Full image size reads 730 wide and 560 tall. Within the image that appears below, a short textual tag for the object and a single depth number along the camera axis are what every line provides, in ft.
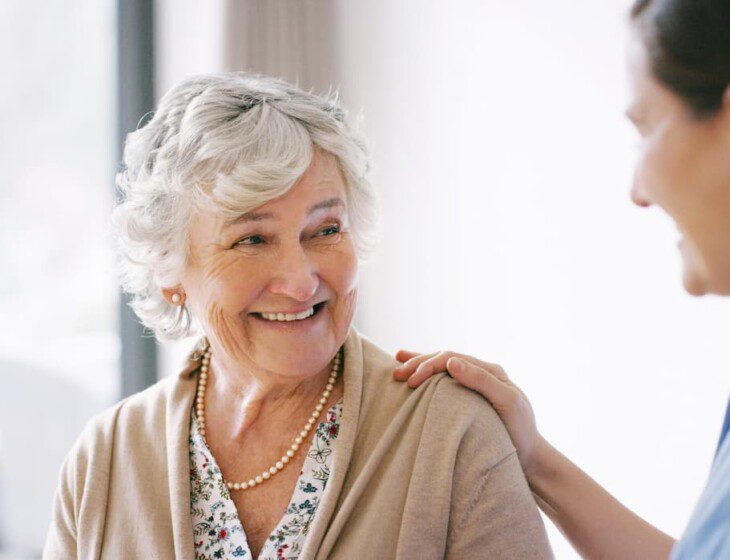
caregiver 2.74
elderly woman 4.43
